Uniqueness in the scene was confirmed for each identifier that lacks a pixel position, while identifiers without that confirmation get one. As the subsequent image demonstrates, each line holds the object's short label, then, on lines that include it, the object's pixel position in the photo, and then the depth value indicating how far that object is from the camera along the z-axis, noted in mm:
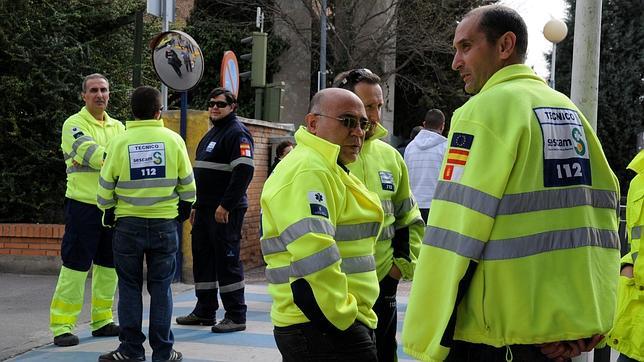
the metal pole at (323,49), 22375
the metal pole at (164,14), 10164
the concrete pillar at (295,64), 28000
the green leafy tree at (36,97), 11094
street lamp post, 12641
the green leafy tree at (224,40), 27656
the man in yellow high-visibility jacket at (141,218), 5957
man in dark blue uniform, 7441
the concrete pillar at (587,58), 6355
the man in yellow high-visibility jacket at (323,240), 3166
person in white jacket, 9070
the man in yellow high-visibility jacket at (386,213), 4461
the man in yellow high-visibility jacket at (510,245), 2555
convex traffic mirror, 9445
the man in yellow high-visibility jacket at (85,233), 6816
